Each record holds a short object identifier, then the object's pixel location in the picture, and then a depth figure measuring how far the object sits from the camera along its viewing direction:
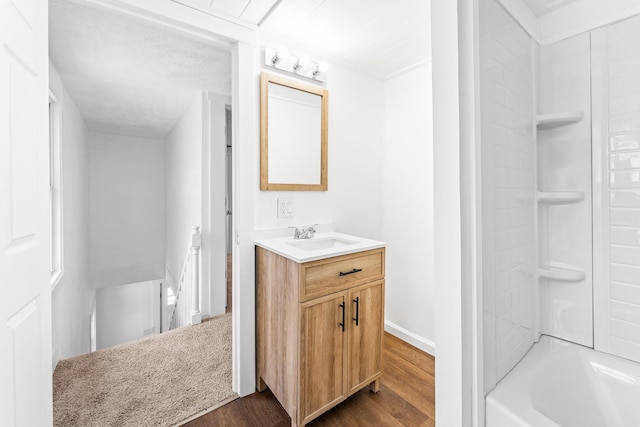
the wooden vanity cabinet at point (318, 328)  1.45
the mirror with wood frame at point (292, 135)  1.85
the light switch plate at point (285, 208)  1.93
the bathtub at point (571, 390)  0.99
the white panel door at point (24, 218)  0.72
